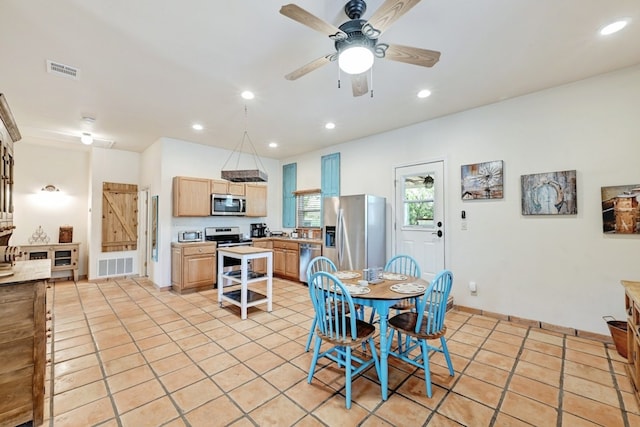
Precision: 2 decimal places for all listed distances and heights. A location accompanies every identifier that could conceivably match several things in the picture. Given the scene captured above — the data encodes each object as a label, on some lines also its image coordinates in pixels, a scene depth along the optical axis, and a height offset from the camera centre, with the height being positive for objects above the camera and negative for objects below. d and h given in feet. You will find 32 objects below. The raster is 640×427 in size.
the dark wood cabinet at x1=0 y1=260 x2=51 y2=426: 5.91 -2.80
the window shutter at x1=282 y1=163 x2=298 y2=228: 21.62 +1.92
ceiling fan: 5.41 +3.99
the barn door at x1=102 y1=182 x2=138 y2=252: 19.15 +0.19
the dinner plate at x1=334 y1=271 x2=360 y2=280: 9.15 -1.89
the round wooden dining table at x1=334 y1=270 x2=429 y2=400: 6.81 -2.09
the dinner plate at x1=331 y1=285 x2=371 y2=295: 7.30 -1.91
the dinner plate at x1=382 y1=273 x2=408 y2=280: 8.90 -1.88
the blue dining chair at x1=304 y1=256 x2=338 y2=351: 8.70 -1.94
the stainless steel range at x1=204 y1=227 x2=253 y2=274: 17.88 -1.30
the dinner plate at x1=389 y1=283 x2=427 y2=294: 7.37 -1.90
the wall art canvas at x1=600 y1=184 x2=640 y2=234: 9.15 +0.29
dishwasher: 17.43 -2.18
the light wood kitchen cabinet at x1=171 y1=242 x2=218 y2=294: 16.02 -2.76
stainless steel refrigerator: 14.44 -0.68
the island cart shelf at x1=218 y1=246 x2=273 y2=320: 12.34 -2.80
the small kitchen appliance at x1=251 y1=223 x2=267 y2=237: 20.79 -0.80
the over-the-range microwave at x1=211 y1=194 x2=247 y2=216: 18.20 +0.99
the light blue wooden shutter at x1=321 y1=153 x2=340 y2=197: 18.38 +2.95
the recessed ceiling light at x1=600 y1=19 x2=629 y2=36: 7.27 +5.06
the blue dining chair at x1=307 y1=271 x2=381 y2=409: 6.63 -2.84
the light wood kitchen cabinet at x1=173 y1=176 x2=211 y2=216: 16.76 +1.43
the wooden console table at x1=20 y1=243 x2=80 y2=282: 17.54 -2.20
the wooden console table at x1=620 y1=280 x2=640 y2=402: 6.73 -2.97
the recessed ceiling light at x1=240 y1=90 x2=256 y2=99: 11.02 +5.00
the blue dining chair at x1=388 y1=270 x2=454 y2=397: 6.91 -2.68
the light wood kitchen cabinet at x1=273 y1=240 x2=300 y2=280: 18.65 -2.74
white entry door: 13.60 +0.19
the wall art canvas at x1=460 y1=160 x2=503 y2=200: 11.85 +1.66
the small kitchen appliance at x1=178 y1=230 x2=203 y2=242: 17.30 -1.04
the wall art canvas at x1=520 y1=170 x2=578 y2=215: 10.22 +0.93
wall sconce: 18.78 +2.15
